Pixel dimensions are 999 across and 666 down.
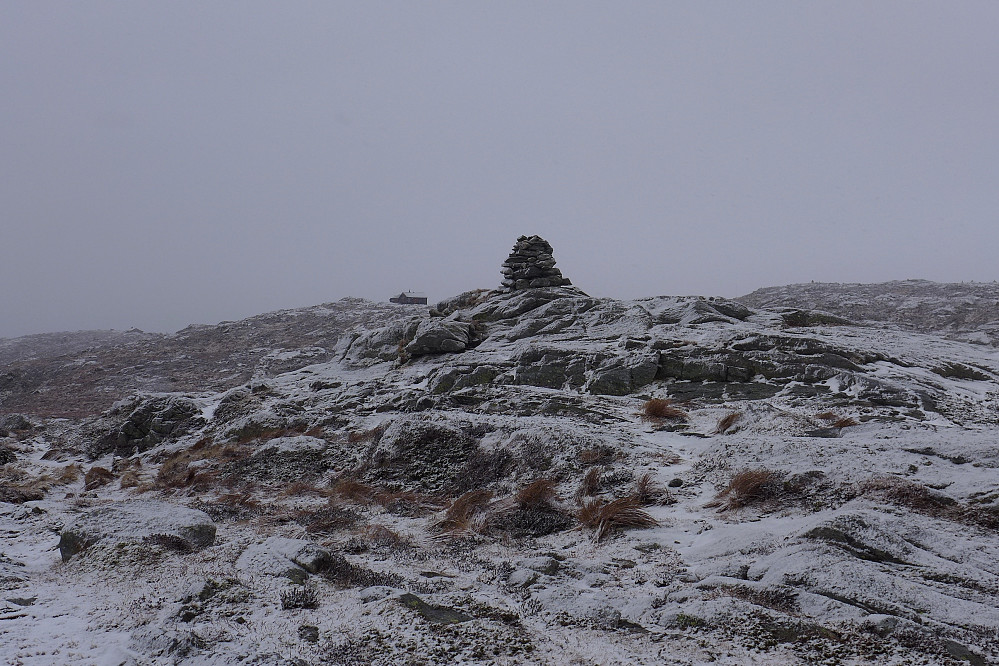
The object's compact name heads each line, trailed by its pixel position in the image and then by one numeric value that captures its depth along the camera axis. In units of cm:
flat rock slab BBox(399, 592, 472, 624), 550
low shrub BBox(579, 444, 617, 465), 1110
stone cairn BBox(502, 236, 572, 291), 2977
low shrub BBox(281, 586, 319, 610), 610
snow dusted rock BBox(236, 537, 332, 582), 704
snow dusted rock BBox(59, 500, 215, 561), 834
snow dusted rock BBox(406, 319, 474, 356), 2380
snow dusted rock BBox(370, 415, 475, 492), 1259
